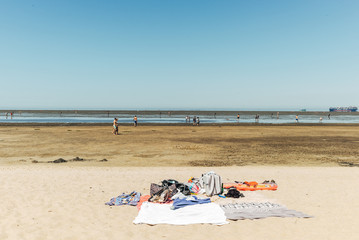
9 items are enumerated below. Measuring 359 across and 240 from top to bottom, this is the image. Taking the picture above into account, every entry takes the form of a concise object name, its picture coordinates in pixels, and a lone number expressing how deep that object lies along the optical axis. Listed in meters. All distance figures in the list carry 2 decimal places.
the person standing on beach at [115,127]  30.59
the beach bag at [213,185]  9.63
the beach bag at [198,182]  10.16
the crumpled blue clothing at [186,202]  8.26
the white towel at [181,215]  7.36
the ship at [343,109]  158.12
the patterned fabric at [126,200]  8.73
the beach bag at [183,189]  9.48
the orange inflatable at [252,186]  10.35
